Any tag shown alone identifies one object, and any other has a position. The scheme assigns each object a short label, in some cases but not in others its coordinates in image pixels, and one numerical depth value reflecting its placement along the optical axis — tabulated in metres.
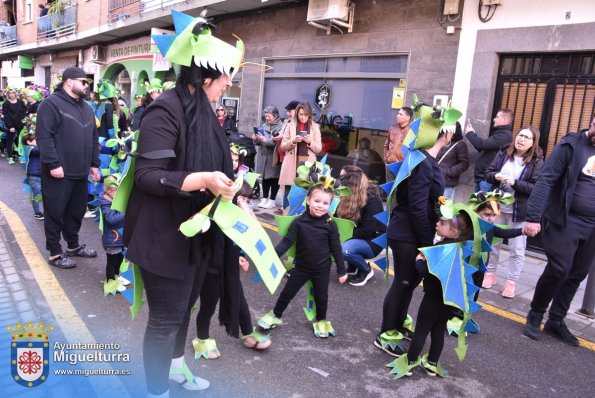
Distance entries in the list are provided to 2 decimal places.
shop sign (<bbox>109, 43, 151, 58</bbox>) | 16.19
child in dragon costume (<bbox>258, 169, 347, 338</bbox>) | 3.61
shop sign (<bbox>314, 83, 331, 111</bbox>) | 9.92
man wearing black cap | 4.66
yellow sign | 8.29
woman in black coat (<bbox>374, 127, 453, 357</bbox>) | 3.26
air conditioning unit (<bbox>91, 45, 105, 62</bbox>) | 20.06
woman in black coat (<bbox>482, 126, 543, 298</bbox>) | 4.95
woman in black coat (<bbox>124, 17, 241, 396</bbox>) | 2.04
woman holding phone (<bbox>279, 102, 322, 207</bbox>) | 7.27
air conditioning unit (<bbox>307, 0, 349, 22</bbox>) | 8.68
